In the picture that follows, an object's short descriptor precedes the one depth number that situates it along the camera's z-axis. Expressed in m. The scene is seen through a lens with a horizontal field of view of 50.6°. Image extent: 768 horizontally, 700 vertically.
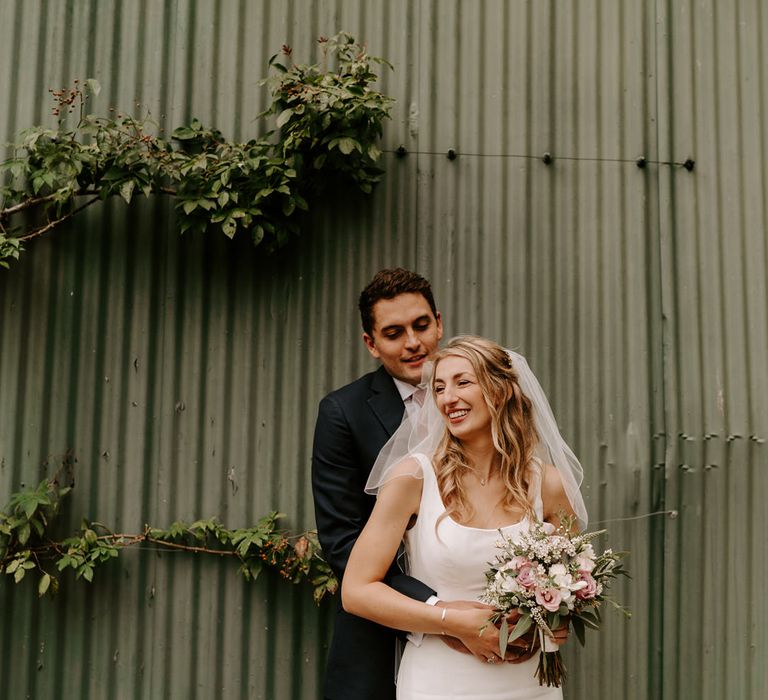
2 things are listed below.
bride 2.77
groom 3.12
